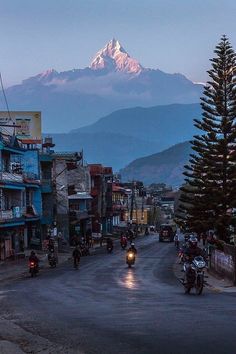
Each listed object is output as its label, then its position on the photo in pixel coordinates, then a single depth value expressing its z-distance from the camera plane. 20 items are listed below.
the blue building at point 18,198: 50.66
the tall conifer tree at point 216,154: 45.38
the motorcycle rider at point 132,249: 40.06
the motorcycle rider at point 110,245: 62.00
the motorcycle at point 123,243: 69.75
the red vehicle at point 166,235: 93.50
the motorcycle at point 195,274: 18.09
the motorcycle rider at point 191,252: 18.55
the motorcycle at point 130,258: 40.28
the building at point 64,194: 72.75
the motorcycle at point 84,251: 58.53
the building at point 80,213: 78.69
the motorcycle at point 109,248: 62.00
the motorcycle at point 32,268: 34.47
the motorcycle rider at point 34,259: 34.59
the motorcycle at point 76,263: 39.75
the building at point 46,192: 64.94
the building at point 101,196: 95.75
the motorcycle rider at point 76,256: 39.81
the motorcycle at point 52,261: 42.53
